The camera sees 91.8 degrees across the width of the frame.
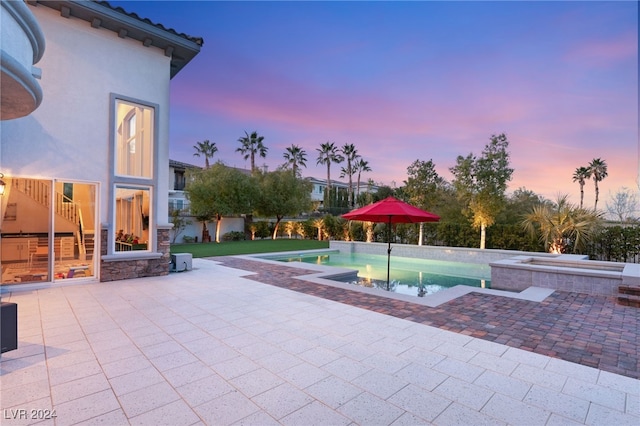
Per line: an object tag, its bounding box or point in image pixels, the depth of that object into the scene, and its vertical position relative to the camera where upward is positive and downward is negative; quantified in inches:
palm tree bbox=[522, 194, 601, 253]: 475.5 -12.1
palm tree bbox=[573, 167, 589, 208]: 1619.1 +215.8
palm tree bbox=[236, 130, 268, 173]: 1546.5 +330.4
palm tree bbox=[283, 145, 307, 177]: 1674.5 +314.1
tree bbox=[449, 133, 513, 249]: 568.4 +66.2
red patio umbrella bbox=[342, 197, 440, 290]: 331.3 +1.2
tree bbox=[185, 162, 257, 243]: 885.8 +58.0
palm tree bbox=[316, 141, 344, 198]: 1819.6 +345.7
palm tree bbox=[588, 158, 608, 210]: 1551.4 +240.3
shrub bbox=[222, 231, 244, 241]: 997.0 -77.0
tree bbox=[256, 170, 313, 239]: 981.2 +55.7
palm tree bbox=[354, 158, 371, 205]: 1894.7 +294.7
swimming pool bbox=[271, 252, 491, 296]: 400.8 -94.0
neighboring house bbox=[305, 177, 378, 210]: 1893.5 +175.6
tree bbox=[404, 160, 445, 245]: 675.4 +64.8
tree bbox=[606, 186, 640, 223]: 609.6 +29.9
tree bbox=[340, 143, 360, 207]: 1807.3 +338.6
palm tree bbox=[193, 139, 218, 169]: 1646.2 +336.3
